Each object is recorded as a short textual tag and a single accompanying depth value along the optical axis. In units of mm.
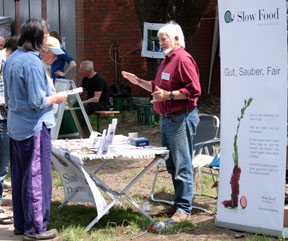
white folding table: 7270
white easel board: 12179
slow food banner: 6896
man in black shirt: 13796
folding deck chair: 9649
